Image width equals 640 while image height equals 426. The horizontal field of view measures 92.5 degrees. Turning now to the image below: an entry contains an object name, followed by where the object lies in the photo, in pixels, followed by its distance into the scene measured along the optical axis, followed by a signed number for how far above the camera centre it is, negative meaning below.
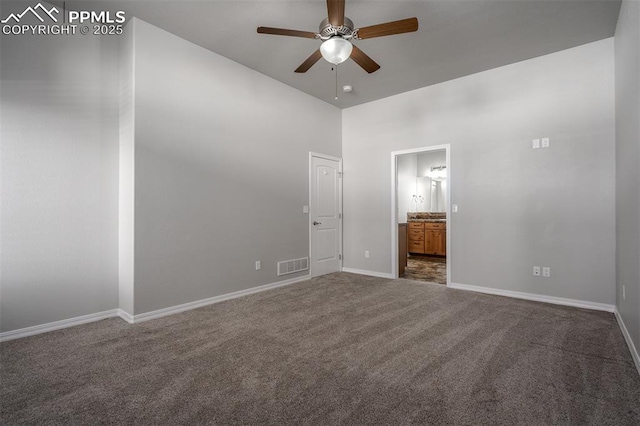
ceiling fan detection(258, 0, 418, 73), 2.37 +1.47
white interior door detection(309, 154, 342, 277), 5.18 -0.02
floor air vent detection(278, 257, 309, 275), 4.61 -0.82
